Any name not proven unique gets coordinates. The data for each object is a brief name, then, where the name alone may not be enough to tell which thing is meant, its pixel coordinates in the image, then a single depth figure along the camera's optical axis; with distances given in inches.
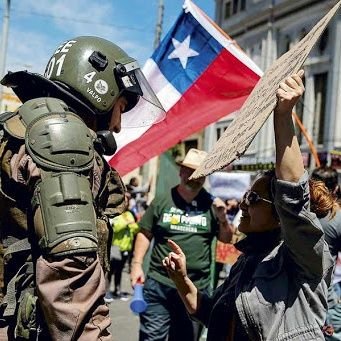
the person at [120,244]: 368.2
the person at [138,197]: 491.8
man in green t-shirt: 183.8
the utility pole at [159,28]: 746.2
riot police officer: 66.3
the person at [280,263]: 80.1
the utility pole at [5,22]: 628.7
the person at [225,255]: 341.4
